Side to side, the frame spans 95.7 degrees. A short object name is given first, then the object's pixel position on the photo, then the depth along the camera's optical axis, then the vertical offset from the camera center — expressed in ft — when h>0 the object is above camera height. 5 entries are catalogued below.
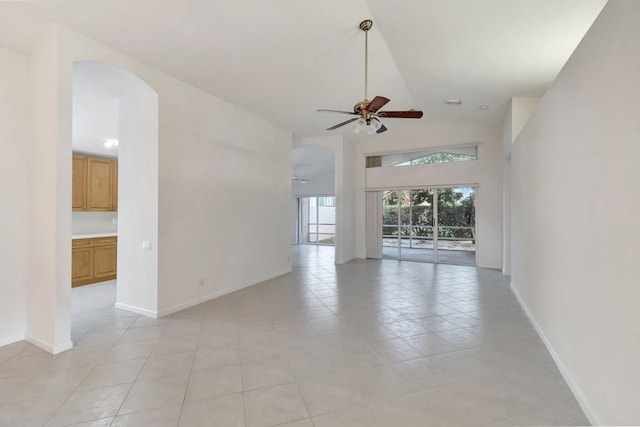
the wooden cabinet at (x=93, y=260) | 16.71 -2.86
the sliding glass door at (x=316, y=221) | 41.96 -1.12
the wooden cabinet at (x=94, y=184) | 17.37 +1.82
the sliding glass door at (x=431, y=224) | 24.84 -0.92
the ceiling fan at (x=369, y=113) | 10.68 +3.85
